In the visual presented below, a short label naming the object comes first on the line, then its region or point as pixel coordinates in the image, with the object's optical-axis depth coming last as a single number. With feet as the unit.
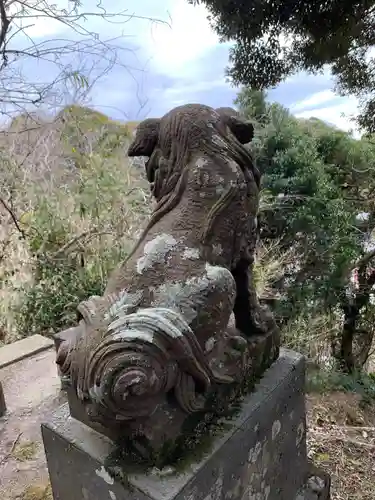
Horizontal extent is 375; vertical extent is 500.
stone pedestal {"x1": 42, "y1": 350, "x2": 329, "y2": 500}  3.24
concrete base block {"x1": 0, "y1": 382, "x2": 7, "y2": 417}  6.80
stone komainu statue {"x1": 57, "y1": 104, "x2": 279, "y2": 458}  2.94
